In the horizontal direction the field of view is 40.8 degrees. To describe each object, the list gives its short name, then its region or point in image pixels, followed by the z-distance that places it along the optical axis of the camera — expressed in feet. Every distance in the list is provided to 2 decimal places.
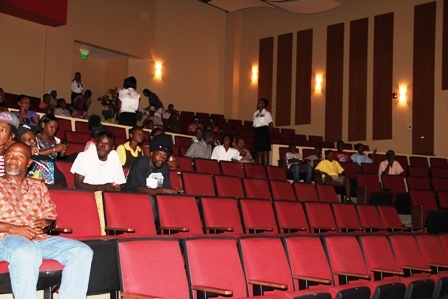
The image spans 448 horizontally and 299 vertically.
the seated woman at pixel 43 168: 14.06
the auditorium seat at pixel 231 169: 22.95
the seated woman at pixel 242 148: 26.58
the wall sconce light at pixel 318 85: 46.01
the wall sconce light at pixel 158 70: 46.47
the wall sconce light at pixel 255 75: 49.83
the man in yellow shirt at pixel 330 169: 27.34
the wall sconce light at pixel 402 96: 41.32
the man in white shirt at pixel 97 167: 14.84
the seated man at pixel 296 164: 27.50
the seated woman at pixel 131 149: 18.31
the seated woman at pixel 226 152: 25.14
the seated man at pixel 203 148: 25.09
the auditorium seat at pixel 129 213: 12.01
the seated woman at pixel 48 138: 16.11
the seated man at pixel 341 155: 32.10
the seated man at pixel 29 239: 8.21
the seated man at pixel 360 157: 32.73
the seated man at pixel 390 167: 30.07
